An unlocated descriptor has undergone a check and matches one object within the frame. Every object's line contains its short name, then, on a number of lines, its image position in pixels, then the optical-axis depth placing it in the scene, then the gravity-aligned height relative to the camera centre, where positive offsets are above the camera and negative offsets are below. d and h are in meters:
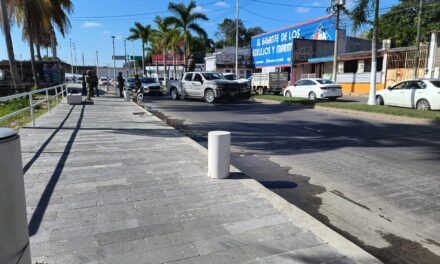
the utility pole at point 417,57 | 25.05 +1.36
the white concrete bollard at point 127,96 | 22.52 -1.16
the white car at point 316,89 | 22.22 -0.73
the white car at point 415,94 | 14.28 -0.73
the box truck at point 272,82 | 30.97 -0.41
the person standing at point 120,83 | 26.42 -0.41
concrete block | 18.33 -1.10
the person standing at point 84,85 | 24.35 -0.56
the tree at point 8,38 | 20.00 +2.30
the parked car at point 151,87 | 29.11 -0.78
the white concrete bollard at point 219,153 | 5.28 -1.12
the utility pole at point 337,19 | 21.25 +4.11
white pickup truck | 20.50 -0.59
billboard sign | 39.09 +4.61
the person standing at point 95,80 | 23.05 -0.17
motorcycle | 22.03 -1.02
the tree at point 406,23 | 42.03 +6.88
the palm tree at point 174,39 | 39.09 +4.32
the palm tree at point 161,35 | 44.59 +5.52
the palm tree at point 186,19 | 37.16 +6.08
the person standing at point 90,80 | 22.12 -0.16
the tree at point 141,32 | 55.09 +6.89
